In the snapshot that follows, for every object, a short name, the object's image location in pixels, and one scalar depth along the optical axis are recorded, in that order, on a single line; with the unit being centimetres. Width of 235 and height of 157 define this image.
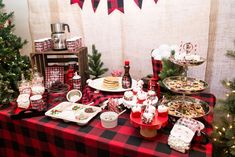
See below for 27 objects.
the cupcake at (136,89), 118
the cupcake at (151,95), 111
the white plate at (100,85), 140
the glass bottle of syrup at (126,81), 138
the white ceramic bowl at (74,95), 134
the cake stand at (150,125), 90
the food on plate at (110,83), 142
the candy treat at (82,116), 109
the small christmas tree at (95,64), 163
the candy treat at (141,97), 109
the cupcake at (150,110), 94
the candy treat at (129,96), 114
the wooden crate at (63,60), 150
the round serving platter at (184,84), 101
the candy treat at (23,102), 124
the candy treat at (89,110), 116
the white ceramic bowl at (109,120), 101
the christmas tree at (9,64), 141
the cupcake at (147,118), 90
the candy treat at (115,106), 117
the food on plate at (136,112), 97
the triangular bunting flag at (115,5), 153
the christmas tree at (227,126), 96
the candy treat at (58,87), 144
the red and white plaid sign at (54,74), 159
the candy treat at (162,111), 95
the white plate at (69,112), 107
